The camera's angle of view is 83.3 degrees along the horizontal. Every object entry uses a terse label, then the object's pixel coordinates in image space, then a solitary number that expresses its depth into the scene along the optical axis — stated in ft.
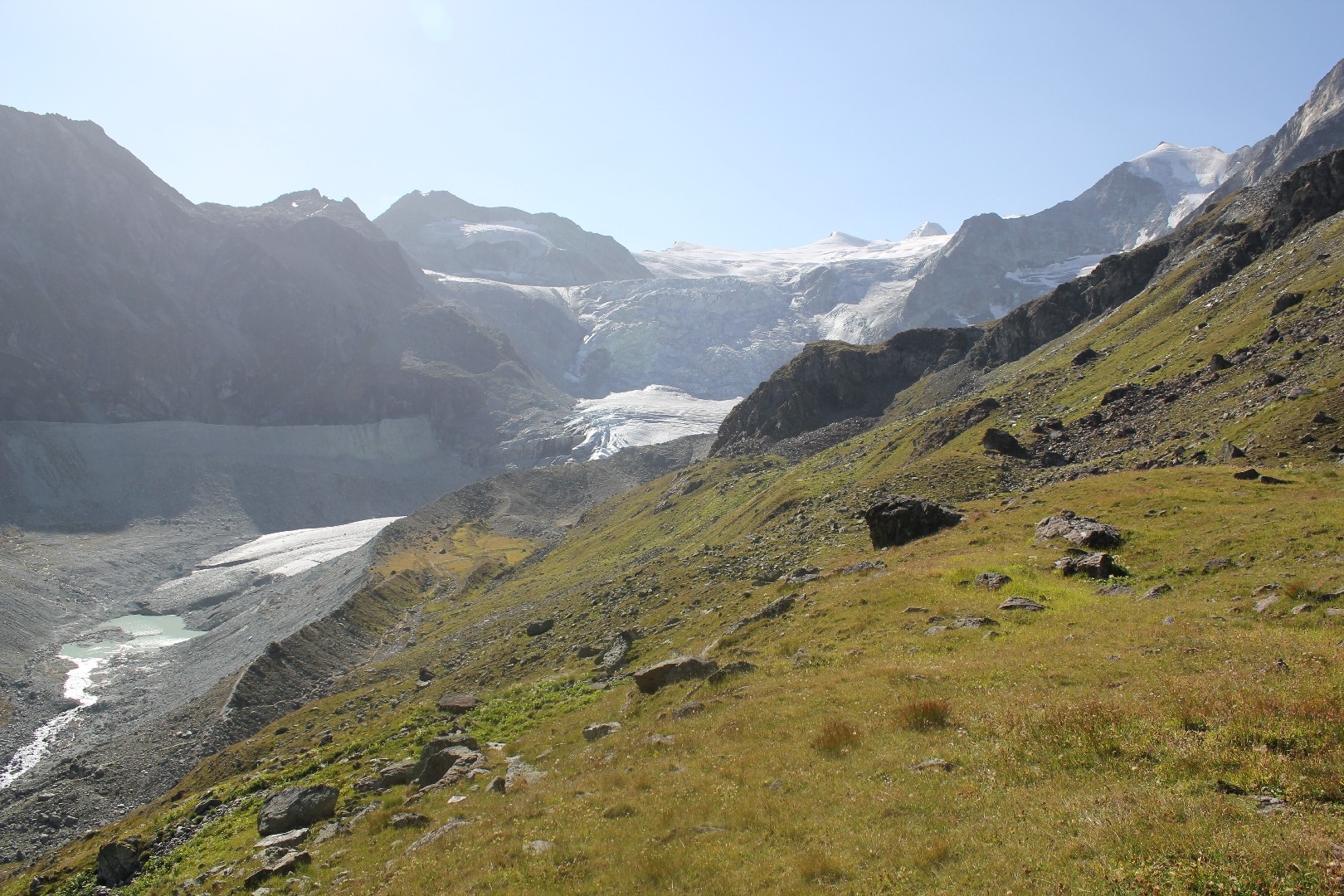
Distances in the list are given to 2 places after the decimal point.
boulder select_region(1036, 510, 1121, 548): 108.06
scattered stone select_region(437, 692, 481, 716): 128.47
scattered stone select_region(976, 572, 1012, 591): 98.30
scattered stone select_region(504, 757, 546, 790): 73.79
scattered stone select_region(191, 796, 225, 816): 120.98
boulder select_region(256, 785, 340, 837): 85.10
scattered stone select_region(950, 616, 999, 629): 85.15
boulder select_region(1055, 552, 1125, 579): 97.59
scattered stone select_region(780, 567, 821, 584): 132.36
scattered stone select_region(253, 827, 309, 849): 78.69
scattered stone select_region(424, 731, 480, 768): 93.84
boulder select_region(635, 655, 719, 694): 91.40
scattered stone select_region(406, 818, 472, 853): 63.31
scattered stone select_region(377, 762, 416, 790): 90.84
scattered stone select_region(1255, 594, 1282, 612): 72.43
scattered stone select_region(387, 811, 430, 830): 70.90
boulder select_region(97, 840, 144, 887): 109.60
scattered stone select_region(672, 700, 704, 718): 78.40
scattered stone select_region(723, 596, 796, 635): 113.15
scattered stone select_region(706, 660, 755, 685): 86.08
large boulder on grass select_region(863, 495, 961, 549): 146.41
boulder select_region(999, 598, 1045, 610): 87.35
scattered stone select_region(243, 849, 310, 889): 69.67
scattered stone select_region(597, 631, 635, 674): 127.85
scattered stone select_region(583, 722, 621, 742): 84.48
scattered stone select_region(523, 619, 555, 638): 203.51
